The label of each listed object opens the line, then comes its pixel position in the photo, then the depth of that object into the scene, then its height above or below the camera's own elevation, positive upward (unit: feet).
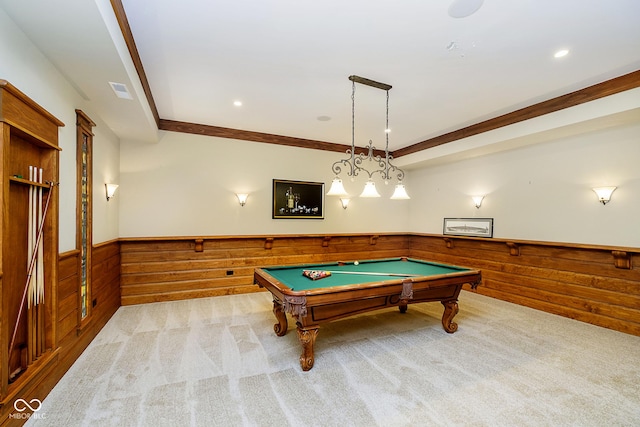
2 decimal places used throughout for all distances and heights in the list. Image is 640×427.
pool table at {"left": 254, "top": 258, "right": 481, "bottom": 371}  8.13 -2.44
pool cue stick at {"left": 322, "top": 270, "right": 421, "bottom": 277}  10.61 -2.33
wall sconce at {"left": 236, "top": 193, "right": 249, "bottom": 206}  16.57 +0.91
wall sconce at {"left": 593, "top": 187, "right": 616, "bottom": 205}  11.81 +0.86
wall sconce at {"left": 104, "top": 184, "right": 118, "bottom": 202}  12.24 +1.00
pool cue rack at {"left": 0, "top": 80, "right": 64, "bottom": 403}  5.55 -0.62
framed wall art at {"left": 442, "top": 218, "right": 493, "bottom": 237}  16.70 -0.85
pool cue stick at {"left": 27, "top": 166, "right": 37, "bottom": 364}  6.77 -1.79
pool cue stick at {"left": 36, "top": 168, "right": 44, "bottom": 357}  7.06 -1.98
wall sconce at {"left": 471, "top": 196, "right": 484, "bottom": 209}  17.07 +0.77
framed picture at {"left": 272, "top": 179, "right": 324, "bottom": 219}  17.65 +0.87
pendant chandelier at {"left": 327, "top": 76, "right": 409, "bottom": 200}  10.54 +1.12
